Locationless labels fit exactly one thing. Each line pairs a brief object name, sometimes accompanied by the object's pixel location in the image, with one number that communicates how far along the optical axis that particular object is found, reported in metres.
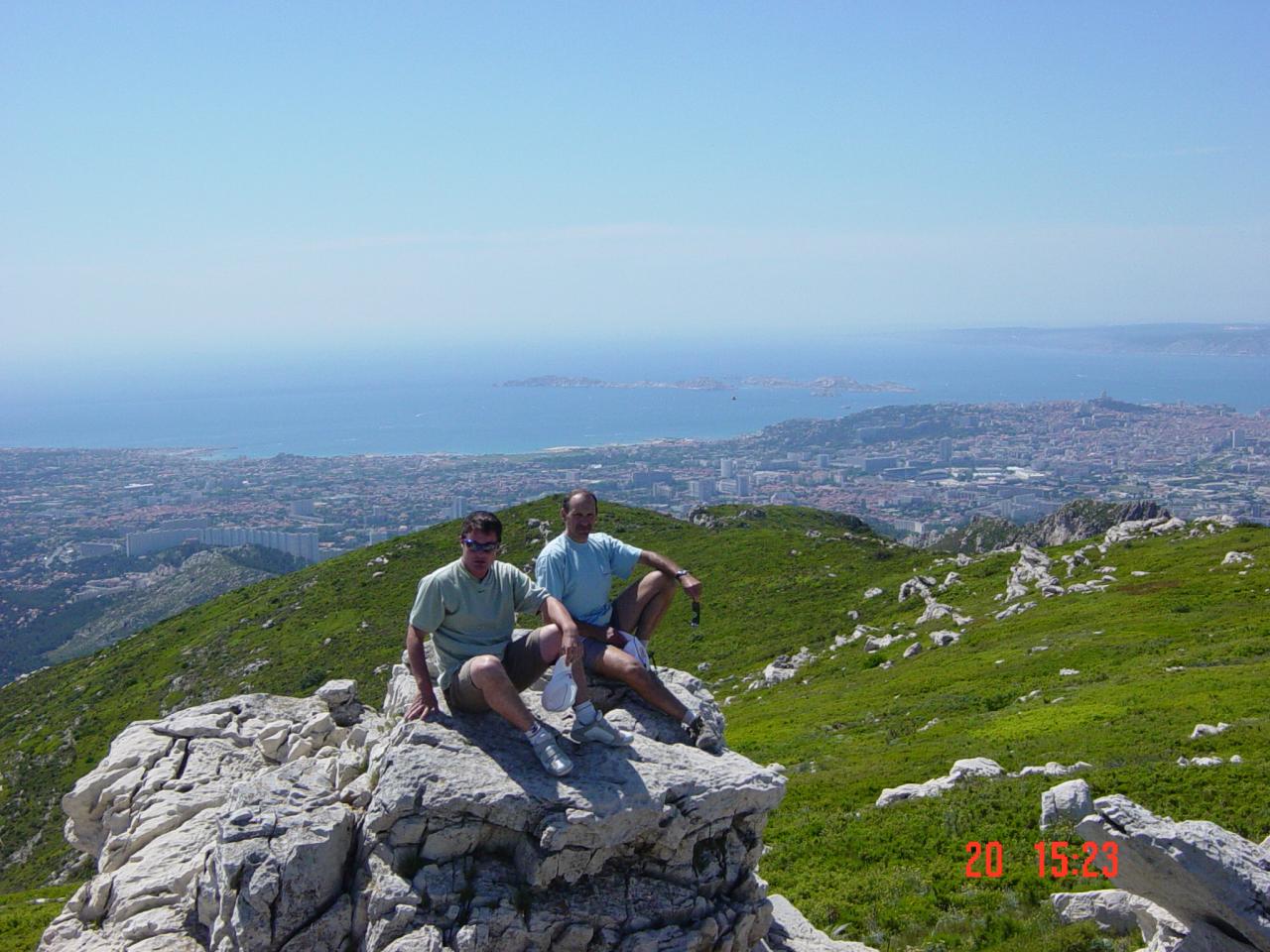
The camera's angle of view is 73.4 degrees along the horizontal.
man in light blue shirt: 10.48
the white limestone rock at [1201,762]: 14.25
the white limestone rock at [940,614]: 34.25
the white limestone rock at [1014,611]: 32.97
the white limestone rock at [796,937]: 10.36
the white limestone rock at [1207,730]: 16.00
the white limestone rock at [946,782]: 15.55
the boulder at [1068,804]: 12.27
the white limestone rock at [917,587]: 39.84
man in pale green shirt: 9.50
